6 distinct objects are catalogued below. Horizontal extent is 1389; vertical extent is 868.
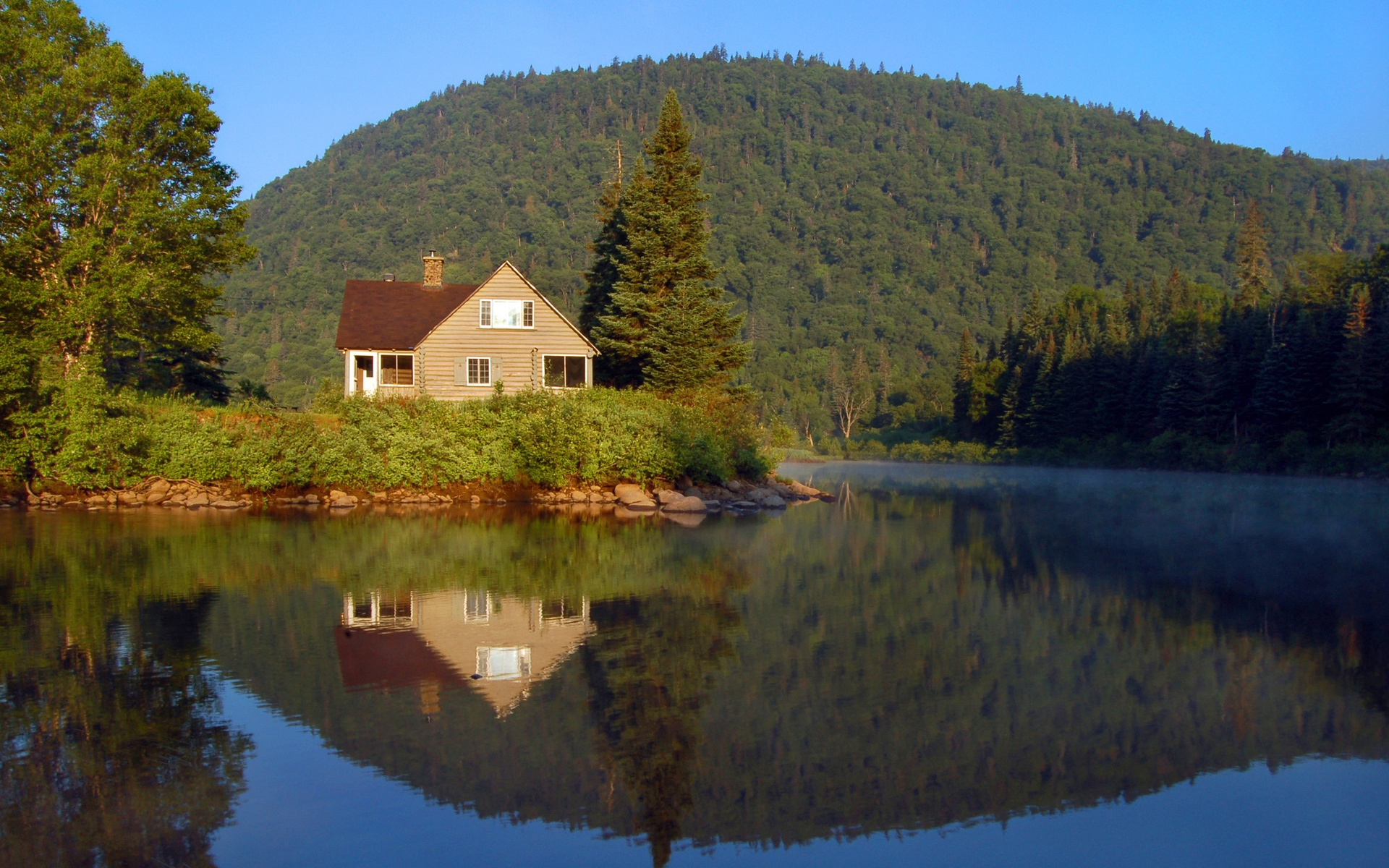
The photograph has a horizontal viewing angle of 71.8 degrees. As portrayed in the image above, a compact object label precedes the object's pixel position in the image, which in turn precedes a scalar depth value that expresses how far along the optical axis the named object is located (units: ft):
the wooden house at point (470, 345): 127.75
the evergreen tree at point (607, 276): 136.56
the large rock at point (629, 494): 100.68
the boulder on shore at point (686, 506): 96.99
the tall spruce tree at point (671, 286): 118.52
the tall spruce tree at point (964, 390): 318.45
